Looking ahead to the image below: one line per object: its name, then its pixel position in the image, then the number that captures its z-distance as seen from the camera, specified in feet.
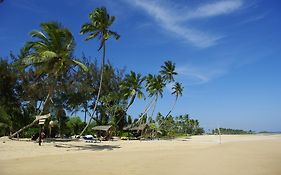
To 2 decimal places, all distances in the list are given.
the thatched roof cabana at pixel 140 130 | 93.85
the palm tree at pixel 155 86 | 108.95
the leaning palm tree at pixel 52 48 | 48.38
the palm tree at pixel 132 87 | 97.83
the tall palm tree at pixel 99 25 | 69.88
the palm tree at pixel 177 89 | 125.18
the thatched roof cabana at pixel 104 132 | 78.30
